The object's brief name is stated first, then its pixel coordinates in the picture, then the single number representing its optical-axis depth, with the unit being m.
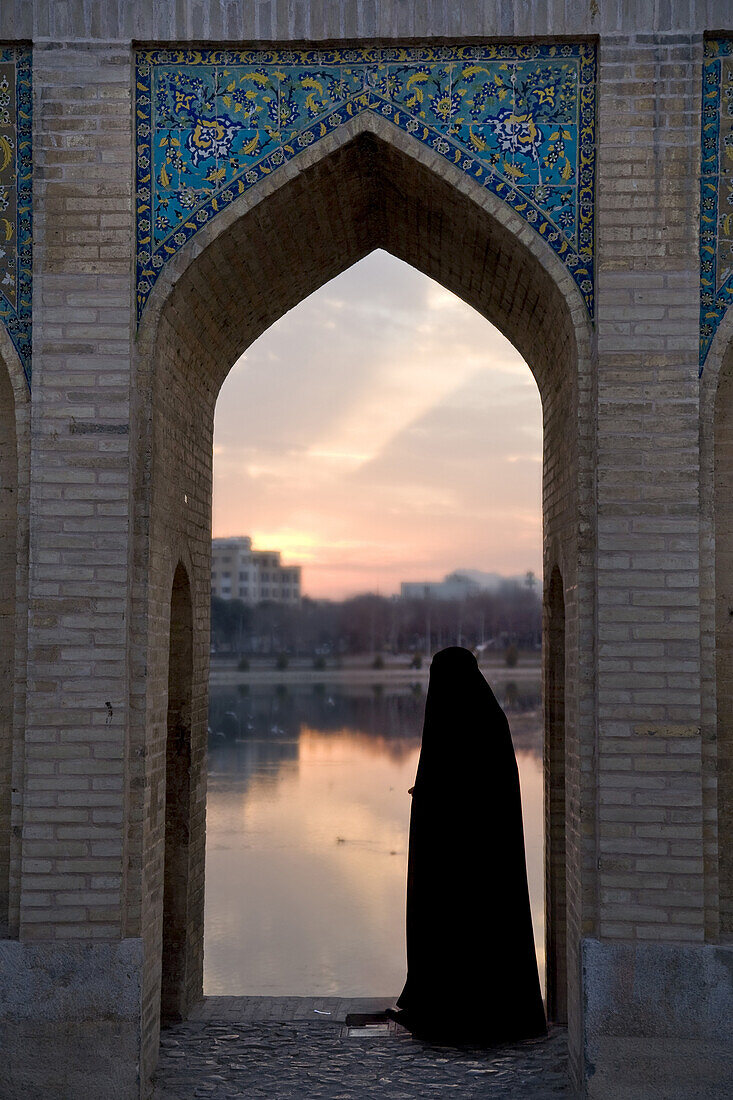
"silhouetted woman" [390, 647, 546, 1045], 5.32
